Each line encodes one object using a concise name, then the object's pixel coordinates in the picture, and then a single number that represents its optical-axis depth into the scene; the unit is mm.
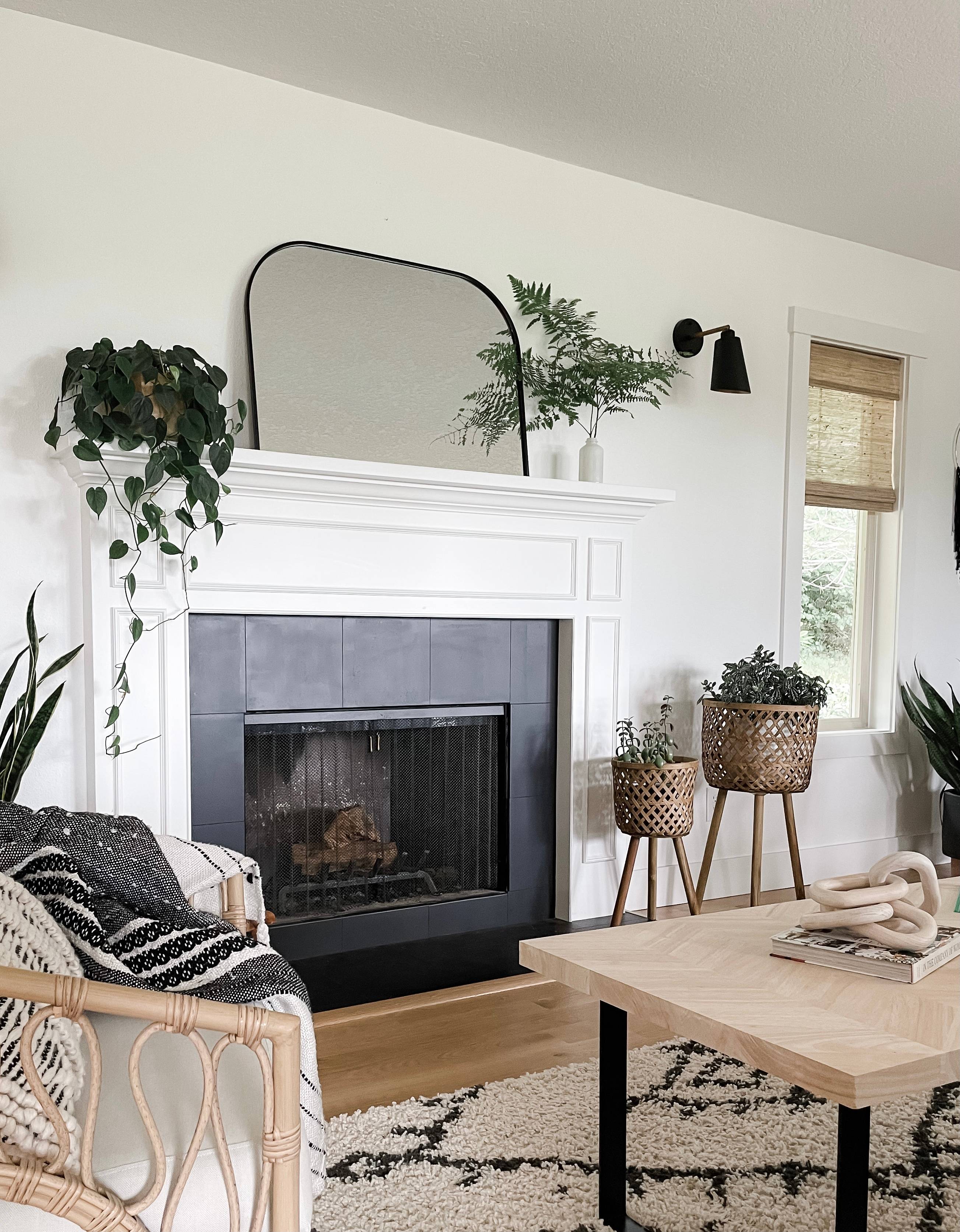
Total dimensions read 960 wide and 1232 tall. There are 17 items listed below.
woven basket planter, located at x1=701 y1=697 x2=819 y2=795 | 3393
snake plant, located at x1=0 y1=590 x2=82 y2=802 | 2434
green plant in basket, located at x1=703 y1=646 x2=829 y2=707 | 3477
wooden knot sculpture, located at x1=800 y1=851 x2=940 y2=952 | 1714
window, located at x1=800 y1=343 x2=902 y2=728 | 4176
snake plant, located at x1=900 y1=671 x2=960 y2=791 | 4188
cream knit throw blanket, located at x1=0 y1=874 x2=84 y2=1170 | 1115
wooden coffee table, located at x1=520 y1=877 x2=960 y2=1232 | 1340
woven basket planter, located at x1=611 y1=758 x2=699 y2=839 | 3170
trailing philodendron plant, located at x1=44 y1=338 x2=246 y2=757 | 2465
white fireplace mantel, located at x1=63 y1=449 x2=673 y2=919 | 2656
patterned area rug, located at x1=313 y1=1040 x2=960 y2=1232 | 1770
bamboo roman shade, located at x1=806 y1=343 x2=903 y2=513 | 4148
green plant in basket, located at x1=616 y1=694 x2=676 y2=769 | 3248
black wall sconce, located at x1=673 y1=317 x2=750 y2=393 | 3586
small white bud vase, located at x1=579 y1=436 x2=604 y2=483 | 3332
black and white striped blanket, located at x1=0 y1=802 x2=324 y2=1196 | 1392
